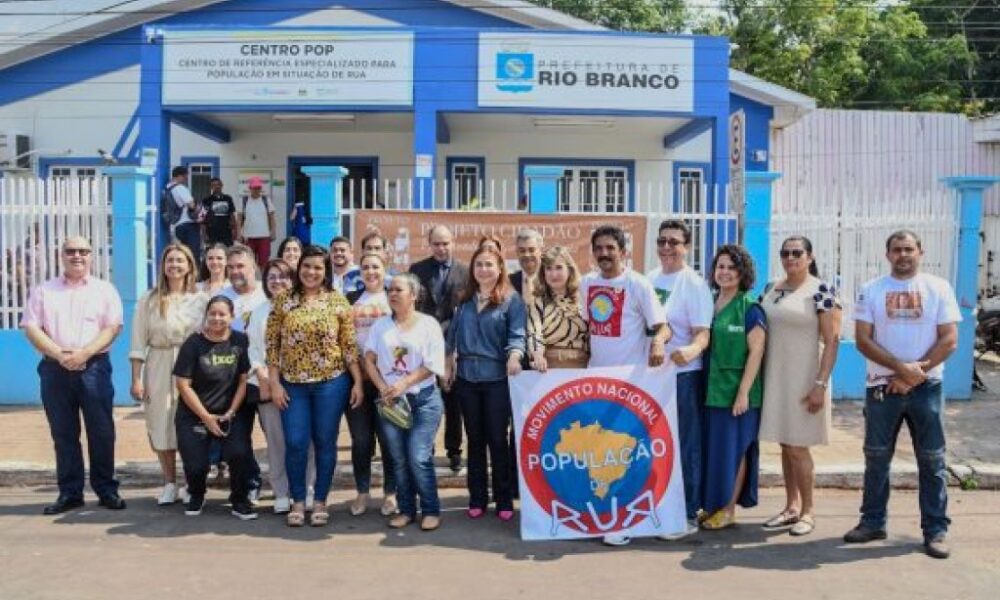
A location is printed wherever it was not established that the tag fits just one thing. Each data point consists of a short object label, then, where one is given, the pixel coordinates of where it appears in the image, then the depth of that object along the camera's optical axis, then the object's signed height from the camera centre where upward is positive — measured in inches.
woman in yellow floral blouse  231.3 -23.1
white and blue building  522.0 +98.7
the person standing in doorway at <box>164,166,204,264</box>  494.3 +28.4
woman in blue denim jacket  229.8 -20.5
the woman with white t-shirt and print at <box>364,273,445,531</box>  229.3 -25.1
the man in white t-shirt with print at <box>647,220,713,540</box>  223.5 -12.3
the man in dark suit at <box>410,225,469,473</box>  267.7 -2.1
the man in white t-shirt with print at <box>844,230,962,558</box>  213.5 -20.0
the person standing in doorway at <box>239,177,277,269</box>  553.6 +29.8
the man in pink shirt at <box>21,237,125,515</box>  245.9 -23.9
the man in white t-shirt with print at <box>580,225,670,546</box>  222.5 -9.3
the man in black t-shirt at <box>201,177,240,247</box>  519.8 +27.4
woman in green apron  221.9 -24.6
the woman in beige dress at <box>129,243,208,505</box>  249.4 -17.8
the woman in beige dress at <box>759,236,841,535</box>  219.6 -18.8
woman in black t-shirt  239.1 -31.4
